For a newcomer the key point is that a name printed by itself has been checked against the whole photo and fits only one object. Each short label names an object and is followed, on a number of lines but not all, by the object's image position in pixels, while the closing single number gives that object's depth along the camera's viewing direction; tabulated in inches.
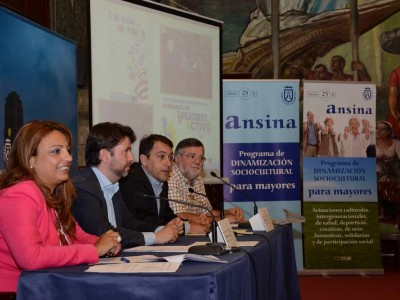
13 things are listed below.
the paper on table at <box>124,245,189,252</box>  127.3
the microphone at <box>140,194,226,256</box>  111.0
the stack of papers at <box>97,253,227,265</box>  102.4
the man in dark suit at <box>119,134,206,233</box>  178.2
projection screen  219.5
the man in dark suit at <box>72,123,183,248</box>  133.1
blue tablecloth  90.7
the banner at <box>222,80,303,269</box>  302.7
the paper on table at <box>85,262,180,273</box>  95.0
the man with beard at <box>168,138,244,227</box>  207.5
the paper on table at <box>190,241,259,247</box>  134.3
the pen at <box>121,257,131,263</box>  106.0
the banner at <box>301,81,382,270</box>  316.2
